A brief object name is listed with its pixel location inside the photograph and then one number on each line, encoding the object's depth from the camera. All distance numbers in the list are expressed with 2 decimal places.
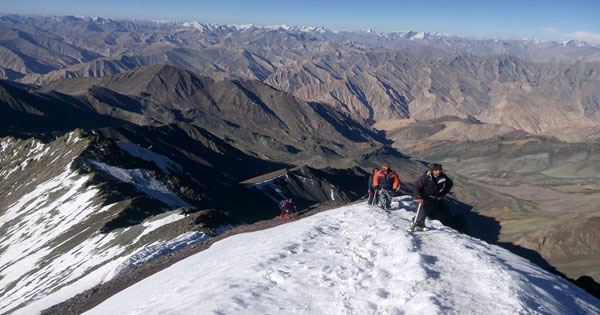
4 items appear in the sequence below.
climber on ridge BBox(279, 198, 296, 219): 35.30
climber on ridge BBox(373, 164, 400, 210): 24.58
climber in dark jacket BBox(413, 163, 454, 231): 19.70
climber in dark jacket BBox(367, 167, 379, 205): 26.70
